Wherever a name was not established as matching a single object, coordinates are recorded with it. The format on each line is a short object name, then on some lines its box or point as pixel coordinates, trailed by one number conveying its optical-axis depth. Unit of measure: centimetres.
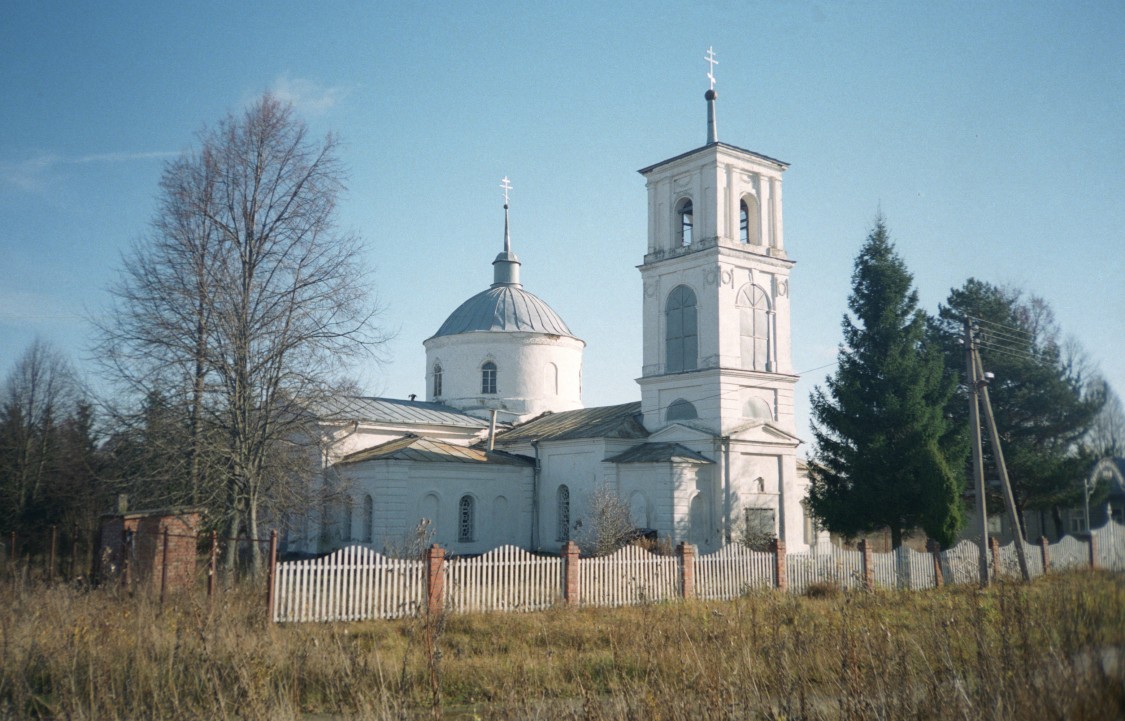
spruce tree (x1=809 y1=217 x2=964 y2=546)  2586
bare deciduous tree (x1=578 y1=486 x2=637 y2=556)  2391
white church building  2783
